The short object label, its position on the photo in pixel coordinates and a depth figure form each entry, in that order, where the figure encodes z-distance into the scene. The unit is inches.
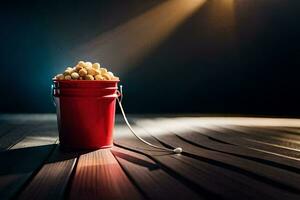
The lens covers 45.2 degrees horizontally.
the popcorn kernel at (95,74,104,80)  81.4
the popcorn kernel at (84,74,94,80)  80.2
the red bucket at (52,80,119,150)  80.4
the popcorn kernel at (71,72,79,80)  80.3
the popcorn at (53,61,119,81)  80.8
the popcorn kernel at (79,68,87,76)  80.9
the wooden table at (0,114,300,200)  48.3
